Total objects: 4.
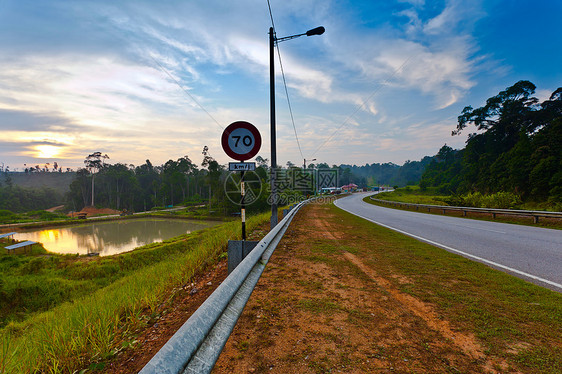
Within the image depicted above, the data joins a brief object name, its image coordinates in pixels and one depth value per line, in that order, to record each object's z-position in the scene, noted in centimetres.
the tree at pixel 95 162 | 10138
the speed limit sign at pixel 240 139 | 498
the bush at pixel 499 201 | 1798
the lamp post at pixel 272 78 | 868
